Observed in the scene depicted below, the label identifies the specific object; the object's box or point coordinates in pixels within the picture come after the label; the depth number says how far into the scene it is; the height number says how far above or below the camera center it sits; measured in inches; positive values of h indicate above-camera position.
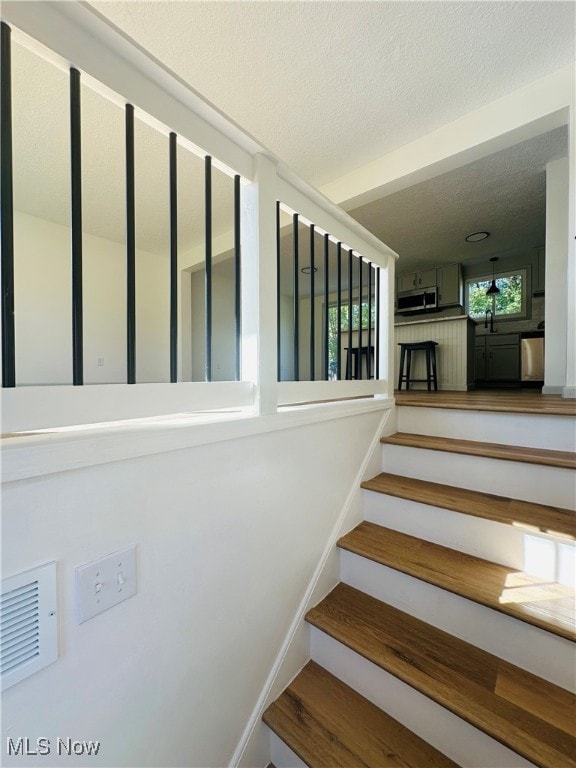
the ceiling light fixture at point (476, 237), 174.4 +81.3
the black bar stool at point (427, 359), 165.6 +11.4
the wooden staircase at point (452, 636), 34.7 -35.2
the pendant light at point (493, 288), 206.4 +60.6
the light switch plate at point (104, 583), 25.1 -17.0
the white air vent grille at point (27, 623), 21.1 -17.0
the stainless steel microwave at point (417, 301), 234.5 +60.1
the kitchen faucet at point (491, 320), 233.9 +44.9
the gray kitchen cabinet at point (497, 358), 212.1 +15.1
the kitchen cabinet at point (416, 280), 237.0 +76.8
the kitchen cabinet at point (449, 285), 227.6 +69.0
